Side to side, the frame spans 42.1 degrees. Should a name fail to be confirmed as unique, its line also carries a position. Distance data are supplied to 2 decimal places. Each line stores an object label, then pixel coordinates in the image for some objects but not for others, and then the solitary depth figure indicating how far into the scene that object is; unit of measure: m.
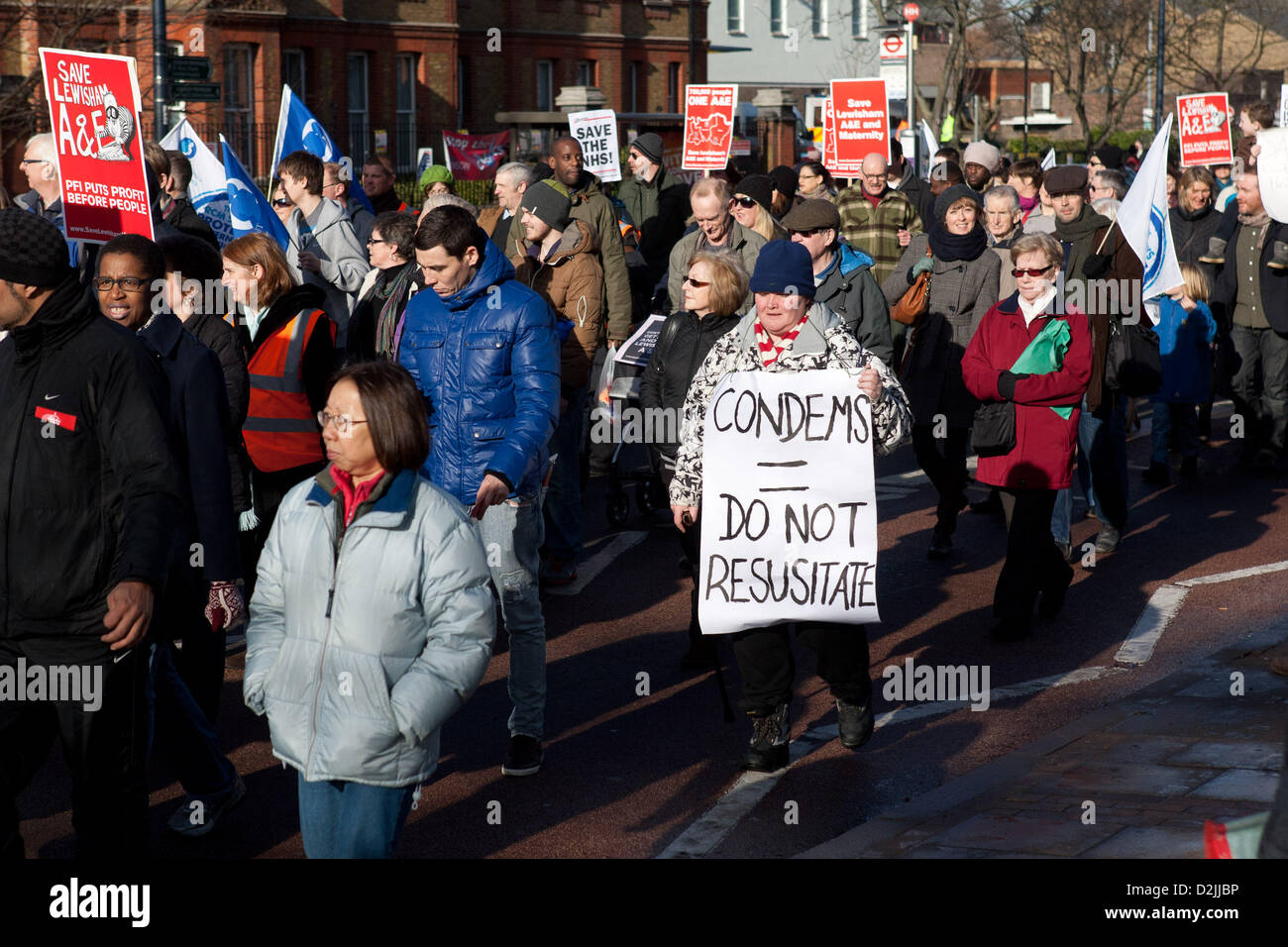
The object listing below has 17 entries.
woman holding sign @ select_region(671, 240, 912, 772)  6.02
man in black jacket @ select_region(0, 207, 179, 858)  4.32
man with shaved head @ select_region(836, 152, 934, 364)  12.77
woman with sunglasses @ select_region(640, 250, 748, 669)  7.16
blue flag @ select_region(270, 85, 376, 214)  13.15
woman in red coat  7.93
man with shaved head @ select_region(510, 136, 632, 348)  10.14
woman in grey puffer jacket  3.98
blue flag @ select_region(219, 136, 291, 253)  10.09
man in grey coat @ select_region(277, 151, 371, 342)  9.70
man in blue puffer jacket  5.97
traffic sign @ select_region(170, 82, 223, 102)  15.38
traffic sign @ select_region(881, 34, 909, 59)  29.14
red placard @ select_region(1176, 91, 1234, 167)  19.22
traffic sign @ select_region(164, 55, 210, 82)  15.21
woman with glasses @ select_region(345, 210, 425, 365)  7.30
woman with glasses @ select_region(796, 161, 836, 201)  14.35
